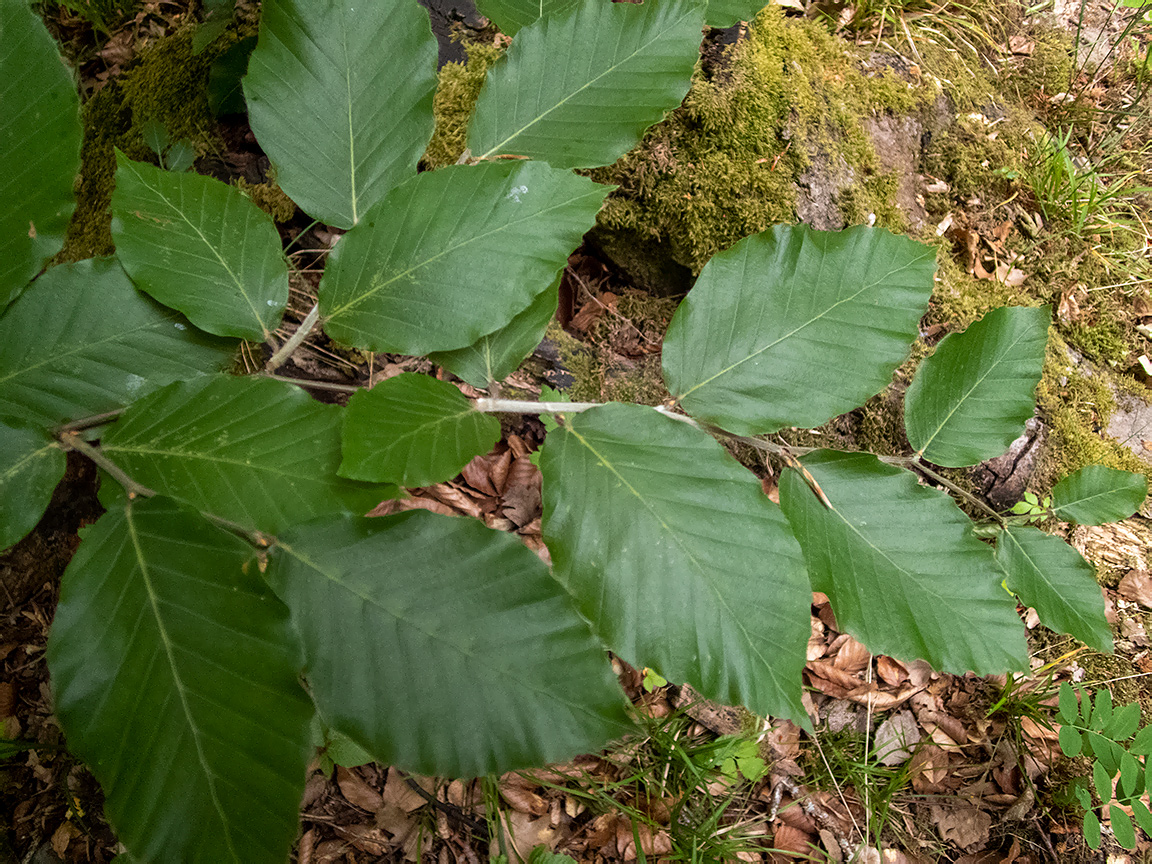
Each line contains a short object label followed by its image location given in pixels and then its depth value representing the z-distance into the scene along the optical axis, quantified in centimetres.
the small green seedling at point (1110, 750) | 35
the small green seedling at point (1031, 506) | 37
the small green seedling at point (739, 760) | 40
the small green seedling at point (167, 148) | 34
